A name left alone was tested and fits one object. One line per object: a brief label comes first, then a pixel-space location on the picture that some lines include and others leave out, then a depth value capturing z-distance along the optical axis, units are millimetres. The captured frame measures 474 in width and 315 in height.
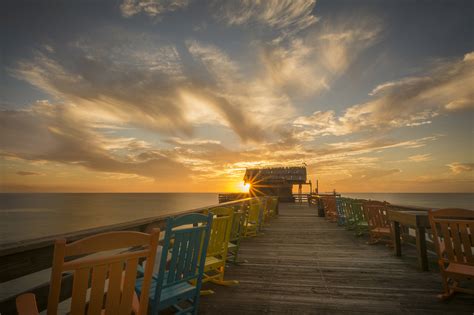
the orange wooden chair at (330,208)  11852
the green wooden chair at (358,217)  7979
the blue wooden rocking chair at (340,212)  10242
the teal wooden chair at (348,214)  8914
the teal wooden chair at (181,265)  2254
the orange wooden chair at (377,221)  6718
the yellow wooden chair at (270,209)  12273
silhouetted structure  33844
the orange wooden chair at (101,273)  1237
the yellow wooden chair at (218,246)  3572
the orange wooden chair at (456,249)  2915
